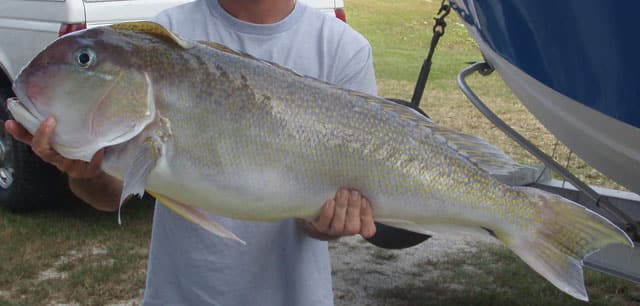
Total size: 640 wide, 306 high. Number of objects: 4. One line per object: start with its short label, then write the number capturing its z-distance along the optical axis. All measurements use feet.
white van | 17.75
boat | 9.16
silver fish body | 5.85
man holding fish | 7.43
